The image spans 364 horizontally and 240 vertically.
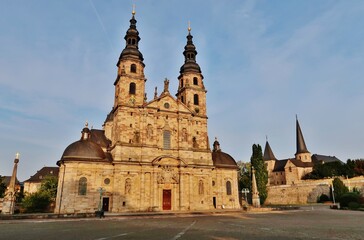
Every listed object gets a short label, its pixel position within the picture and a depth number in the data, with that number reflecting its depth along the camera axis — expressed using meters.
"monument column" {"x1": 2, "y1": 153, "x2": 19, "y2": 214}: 29.30
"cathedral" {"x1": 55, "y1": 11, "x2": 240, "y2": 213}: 36.88
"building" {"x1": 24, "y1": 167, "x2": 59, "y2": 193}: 68.00
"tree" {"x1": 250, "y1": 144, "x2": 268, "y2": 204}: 54.88
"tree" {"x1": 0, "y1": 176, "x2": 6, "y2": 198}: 50.09
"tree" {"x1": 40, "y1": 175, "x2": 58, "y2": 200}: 42.22
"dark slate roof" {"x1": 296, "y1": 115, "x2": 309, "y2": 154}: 95.50
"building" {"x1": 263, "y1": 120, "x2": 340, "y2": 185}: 87.88
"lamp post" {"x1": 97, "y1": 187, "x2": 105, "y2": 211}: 33.60
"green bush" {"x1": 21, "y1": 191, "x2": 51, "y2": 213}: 36.68
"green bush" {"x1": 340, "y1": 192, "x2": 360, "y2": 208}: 41.50
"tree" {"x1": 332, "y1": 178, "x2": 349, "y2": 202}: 54.59
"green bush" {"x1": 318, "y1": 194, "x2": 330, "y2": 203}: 57.78
